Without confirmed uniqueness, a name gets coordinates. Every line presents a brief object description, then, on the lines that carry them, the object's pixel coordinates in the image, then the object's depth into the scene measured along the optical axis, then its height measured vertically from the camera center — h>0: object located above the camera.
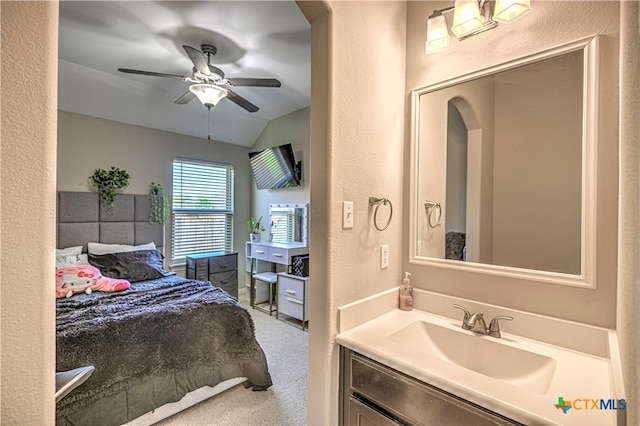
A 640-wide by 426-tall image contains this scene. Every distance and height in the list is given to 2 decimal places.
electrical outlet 1.50 -0.23
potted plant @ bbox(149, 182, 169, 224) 3.88 +0.09
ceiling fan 2.30 +1.11
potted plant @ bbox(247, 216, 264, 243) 4.47 -0.26
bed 1.70 -0.91
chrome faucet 1.25 -0.49
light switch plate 1.27 -0.01
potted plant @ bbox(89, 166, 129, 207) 3.44 +0.35
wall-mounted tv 4.10 +0.67
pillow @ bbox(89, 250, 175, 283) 3.06 -0.60
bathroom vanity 0.83 -0.55
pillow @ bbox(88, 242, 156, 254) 3.31 -0.45
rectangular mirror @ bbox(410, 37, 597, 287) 1.17 +0.22
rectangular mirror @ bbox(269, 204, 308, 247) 4.07 -0.16
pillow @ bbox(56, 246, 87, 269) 2.88 -0.49
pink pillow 2.48 -0.65
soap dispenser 1.55 -0.45
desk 3.75 -0.61
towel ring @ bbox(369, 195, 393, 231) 1.42 +0.05
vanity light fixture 1.20 +0.88
